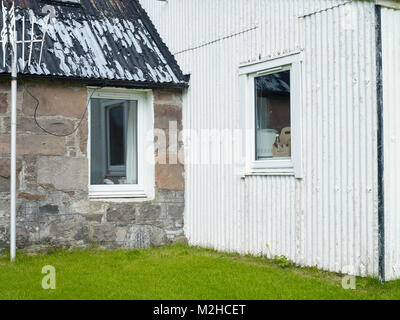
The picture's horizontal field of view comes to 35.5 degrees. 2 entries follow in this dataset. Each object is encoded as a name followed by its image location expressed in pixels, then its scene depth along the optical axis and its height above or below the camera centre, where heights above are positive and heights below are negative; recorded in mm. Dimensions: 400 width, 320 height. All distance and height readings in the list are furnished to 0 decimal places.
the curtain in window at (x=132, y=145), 9234 +408
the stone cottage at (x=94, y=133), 8133 +550
